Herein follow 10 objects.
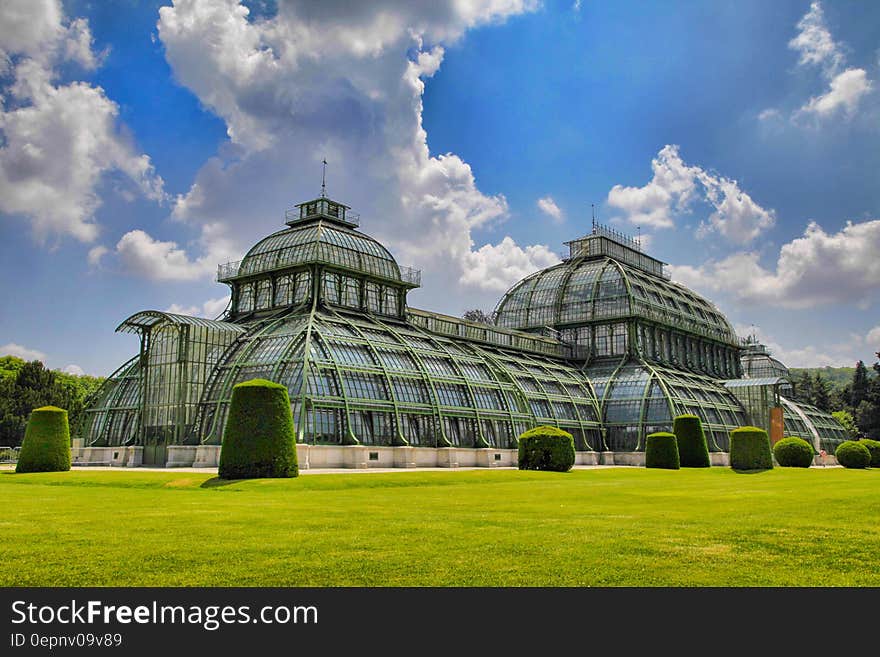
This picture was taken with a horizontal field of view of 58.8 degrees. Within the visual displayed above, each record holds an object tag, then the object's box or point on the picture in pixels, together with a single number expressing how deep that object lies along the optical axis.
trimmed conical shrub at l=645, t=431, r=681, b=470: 63.69
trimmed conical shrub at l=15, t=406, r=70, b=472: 49.50
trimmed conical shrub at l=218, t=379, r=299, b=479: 40.97
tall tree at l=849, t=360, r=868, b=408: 138.75
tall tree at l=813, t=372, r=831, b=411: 140.25
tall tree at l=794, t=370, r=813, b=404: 145.19
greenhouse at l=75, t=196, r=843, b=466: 58.75
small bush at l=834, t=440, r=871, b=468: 68.25
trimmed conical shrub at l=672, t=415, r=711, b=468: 67.56
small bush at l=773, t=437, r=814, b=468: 69.38
